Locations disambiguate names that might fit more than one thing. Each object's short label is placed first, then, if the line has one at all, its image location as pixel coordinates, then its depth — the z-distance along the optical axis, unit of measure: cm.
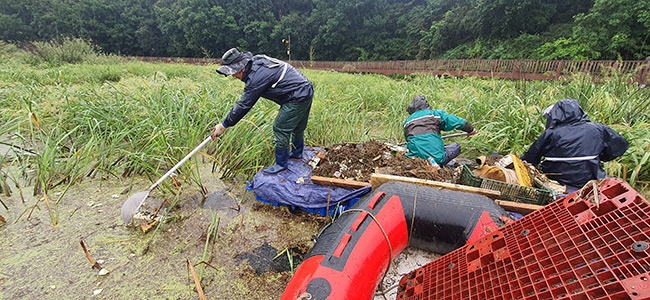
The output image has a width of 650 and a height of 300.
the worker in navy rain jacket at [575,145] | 233
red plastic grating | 73
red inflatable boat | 126
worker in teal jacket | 283
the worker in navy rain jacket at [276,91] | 244
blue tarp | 238
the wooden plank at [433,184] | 210
